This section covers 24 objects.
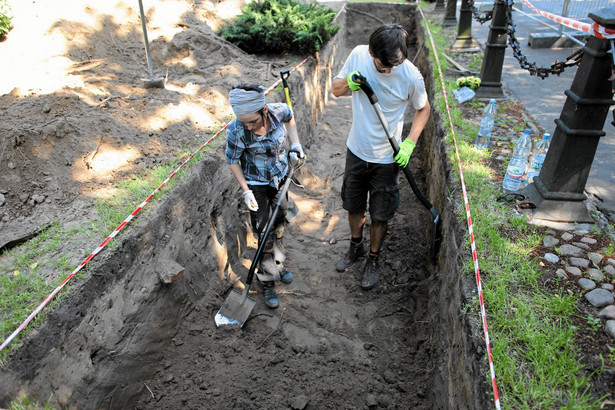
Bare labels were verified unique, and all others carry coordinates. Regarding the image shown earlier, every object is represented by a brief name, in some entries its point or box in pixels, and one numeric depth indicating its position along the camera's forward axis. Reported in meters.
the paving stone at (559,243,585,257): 2.93
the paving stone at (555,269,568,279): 2.76
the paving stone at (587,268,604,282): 2.70
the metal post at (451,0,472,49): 8.19
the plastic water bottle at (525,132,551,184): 3.69
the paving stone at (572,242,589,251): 2.99
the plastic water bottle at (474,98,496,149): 4.43
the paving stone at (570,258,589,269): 2.82
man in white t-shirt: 2.97
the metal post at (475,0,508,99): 5.47
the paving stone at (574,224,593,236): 3.13
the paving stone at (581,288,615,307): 2.51
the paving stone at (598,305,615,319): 2.41
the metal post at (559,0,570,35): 9.20
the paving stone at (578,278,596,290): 2.64
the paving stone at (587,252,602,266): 2.84
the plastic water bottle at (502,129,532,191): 3.57
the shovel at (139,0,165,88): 5.16
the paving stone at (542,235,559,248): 3.04
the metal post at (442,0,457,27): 10.68
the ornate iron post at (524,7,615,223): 2.76
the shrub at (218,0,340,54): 7.14
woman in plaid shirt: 3.08
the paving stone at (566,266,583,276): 2.77
